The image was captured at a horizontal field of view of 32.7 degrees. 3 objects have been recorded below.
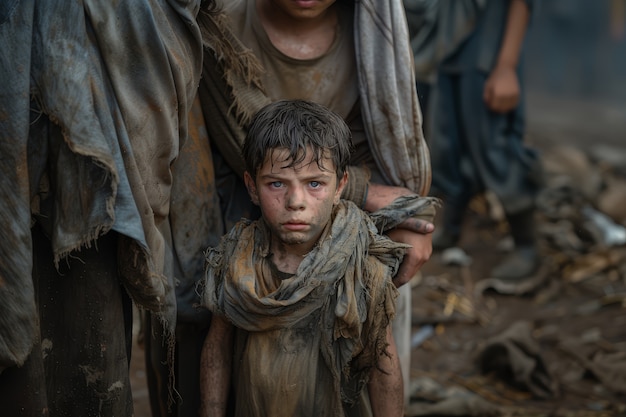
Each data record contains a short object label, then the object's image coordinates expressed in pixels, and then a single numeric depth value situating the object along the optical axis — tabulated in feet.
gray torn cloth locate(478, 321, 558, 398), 17.61
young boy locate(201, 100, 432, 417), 9.83
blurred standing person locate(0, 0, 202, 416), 8.41
